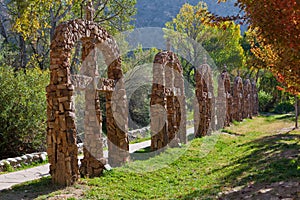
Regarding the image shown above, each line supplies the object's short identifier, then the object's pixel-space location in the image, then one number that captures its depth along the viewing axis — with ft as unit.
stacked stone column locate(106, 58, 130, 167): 31.71
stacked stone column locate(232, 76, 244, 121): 84.89
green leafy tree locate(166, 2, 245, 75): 116.67
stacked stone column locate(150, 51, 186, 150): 39.83
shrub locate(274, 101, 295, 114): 126.43
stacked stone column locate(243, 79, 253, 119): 98.27
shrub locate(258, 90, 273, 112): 138.10
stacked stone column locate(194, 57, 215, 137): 56.08
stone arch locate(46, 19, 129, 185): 22.99
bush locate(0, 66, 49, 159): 38.58
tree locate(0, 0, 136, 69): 48.01
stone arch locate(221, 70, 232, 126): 74.65
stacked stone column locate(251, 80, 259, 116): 114.44
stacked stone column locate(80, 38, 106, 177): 27.66
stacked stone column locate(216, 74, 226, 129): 71.56
